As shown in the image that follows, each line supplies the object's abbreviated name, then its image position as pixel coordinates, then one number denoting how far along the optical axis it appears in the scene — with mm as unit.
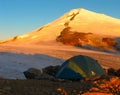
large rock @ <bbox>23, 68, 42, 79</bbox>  10014
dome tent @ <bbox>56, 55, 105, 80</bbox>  10128
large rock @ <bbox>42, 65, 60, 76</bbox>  11612
